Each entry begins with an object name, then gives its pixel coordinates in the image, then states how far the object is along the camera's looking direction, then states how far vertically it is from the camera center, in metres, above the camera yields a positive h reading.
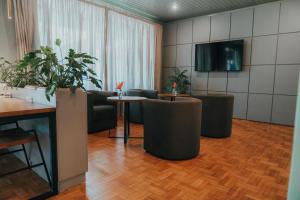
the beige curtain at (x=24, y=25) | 3.34 +0.97
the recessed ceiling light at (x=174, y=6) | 4.94 +2.01
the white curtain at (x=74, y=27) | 3.75 +1.15
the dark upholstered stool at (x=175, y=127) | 2.53 -0.59
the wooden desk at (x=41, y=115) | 1.58 -0.29
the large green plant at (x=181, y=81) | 5.98 +0.08
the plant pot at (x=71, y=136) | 1.85 -0.55
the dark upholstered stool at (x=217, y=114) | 3.52 -0.56
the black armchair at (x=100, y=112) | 3.74 -0.60
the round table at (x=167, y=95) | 4.60 -0.29
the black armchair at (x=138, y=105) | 4.69 -0.55
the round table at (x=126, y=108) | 3.08 -0.44
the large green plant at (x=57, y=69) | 1.84 +0.12
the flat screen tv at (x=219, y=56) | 5.12 +0.79
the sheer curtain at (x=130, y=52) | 4.99 +0.87
